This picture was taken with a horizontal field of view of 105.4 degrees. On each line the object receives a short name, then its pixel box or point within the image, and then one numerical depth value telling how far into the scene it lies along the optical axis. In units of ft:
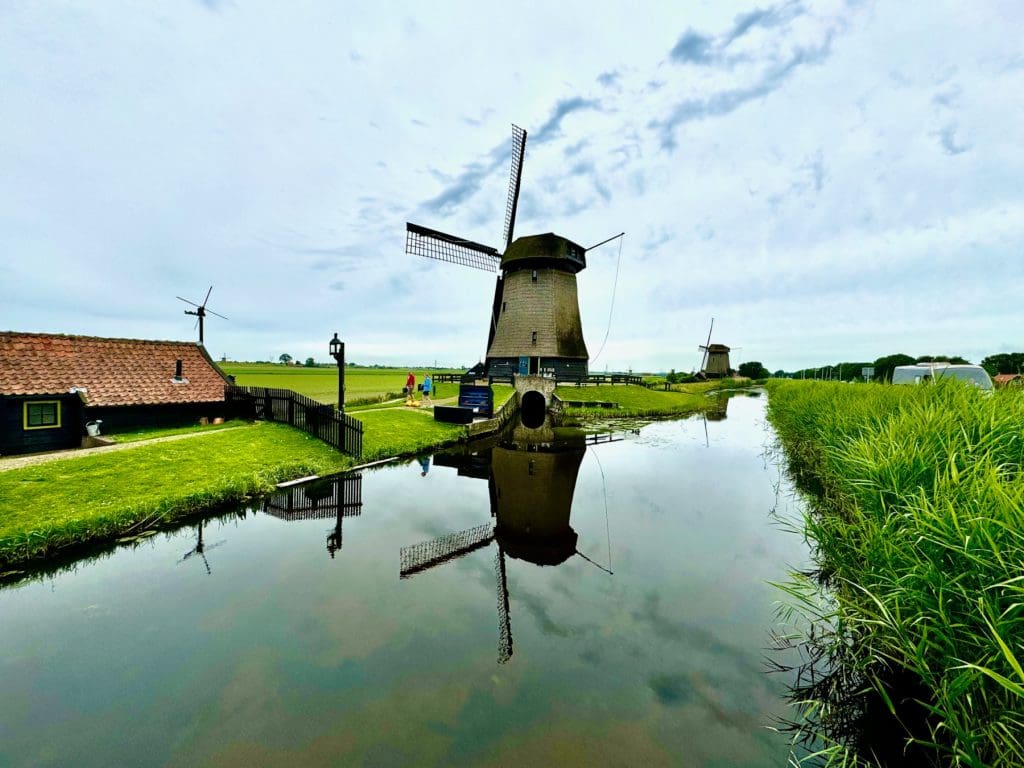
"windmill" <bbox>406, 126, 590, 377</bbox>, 91.50
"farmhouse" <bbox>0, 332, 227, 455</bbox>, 37.50
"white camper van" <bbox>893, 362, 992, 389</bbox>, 52.95
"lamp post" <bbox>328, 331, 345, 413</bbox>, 50.85
